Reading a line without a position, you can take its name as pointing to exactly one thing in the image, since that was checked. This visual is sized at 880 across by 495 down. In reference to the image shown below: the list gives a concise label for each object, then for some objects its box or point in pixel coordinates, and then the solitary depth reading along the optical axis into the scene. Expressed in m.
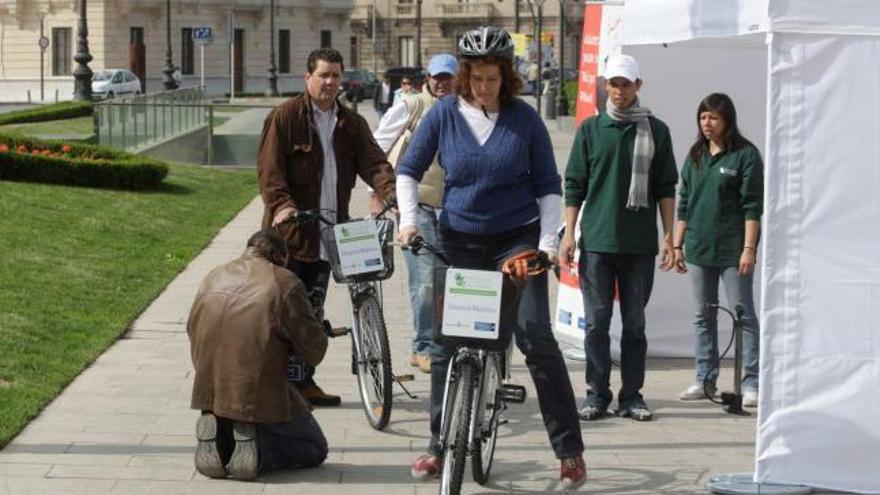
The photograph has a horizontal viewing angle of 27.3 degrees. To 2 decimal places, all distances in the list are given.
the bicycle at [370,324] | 8.41
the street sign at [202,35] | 57.12
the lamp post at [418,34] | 103.81
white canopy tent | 6.84
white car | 67.69
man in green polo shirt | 8.64
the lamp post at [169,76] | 65.47
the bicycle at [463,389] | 6.61
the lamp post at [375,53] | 110.69
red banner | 10.75
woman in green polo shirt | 9.18
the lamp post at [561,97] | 51.66
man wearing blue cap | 9.45
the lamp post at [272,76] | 87.00
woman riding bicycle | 6.89
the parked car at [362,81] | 72.38
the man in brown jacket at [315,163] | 8.63
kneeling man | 7.37
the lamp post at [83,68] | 46.93
